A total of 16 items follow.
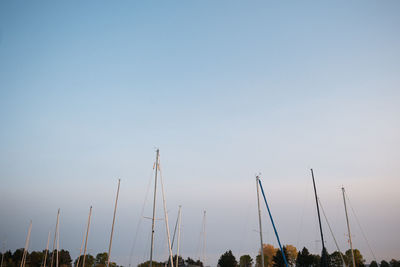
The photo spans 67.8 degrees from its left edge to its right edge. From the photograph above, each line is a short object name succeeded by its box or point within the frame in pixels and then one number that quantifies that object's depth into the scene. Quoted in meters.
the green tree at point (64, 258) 94.00
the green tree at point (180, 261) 77.51
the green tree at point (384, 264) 87.34
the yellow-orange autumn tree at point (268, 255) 100.49
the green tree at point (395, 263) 91.20
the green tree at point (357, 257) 80.43
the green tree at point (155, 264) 102.04
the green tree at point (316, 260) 77.79
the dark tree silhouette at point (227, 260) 85.30
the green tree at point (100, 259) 106.19
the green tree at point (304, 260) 79.19
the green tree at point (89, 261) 98.69
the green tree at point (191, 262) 99.35
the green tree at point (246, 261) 106.44
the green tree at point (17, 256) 85.80
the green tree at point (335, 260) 85.72
